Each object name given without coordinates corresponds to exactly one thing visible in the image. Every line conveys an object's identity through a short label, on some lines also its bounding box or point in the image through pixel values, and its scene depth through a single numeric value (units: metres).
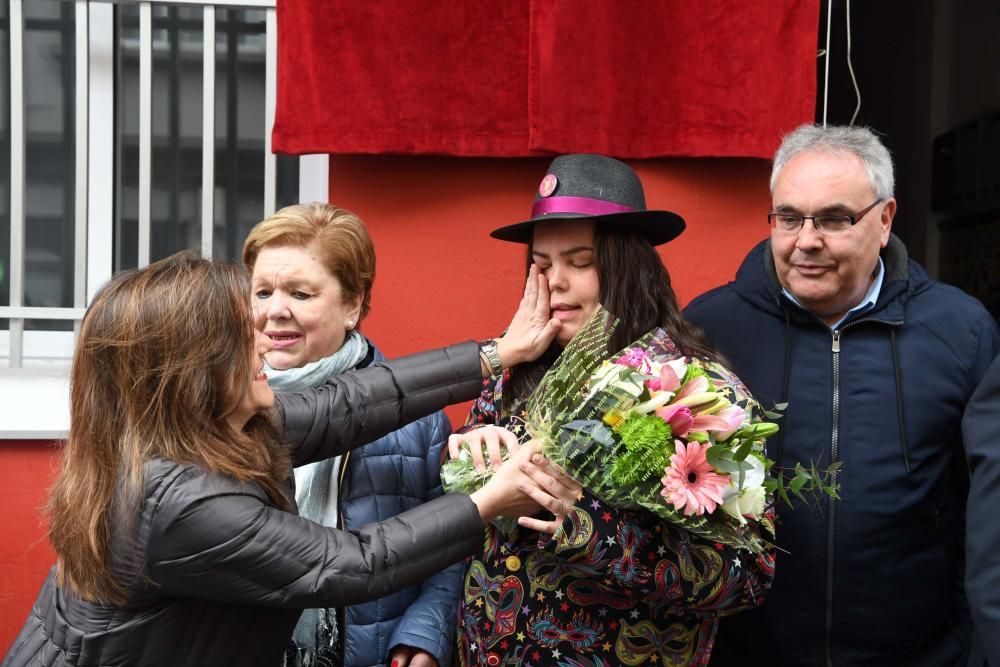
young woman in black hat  1.94
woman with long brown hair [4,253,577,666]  1.73
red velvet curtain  3.11
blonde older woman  2.34
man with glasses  2.31
